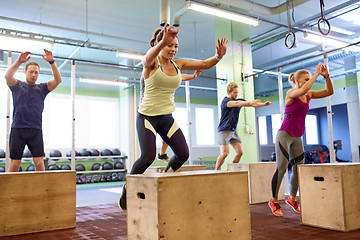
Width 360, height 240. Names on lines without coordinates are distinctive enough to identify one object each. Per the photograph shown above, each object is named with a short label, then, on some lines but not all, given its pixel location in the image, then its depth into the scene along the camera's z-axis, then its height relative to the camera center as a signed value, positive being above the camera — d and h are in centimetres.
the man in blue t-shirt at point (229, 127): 427 +33
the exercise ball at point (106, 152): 1060 +8
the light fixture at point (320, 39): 625 +220
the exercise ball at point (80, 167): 986 -37
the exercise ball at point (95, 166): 1027 -37
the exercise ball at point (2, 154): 877 +9
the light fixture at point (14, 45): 855 +307
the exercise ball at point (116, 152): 1083 +7
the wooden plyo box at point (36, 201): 262 -39
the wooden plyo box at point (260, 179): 421 -39
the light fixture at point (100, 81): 893 +208
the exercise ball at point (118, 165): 1067 -37
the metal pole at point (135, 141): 1055 +40
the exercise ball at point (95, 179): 1012 -76
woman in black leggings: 223 +30
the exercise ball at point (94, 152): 1033 +9
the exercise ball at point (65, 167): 934 -34
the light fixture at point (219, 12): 508 +233
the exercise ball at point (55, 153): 971 +8
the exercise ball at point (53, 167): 904 -32
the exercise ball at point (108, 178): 1038 -77
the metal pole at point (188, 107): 529 +74
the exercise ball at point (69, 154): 997 +4
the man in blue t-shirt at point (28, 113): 305 +42
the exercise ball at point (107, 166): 1043 -38
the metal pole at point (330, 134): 411 +19
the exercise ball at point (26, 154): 894 +7
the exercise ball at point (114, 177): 1042 -74
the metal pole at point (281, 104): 474 +68
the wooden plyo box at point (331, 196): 245 -38
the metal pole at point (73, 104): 422 +69
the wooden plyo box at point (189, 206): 163 -29
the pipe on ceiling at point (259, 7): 589 +275
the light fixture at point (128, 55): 708 +220
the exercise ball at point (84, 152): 1009 +9
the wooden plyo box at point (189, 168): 373 -19
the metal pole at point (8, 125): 384 +39
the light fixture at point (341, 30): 841 +314
